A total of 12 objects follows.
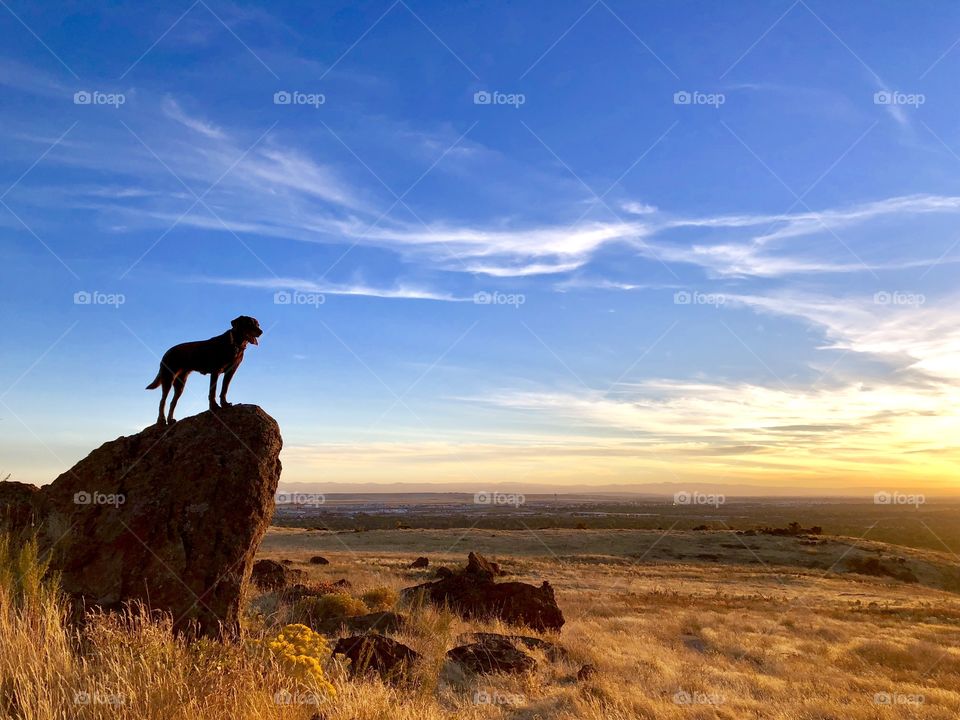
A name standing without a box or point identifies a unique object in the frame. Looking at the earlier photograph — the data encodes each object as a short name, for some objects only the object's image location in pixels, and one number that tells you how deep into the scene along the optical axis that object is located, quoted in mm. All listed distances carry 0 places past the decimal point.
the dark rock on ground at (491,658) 10812
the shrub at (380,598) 17531
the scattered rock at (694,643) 16453
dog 9508
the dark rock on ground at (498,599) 15984
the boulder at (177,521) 8281
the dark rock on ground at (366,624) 12773
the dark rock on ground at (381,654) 8789
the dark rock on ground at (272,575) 19453
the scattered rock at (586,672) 11227
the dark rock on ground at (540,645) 12758
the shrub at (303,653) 6453
